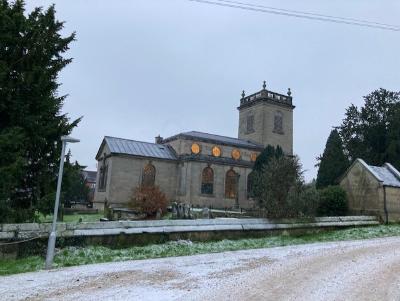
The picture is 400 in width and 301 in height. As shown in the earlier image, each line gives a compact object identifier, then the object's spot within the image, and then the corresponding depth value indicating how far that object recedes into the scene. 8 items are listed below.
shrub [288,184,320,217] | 19.34
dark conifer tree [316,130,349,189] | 41.06
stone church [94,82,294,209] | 46.84
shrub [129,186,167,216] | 32.03
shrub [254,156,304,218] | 19.25
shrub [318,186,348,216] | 23.91
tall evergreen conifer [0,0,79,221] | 14.10
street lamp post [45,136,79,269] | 11.16
